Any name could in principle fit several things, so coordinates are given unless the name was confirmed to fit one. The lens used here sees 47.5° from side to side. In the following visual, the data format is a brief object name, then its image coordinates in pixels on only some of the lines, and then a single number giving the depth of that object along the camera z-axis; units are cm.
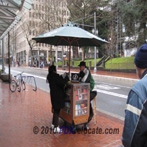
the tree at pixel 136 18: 1816
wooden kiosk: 450
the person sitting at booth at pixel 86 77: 488
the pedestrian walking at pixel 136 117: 137
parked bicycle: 1025
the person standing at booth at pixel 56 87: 442
